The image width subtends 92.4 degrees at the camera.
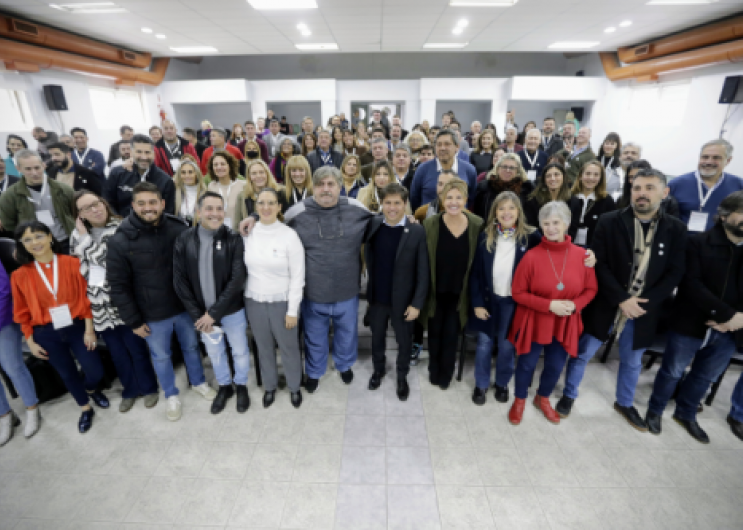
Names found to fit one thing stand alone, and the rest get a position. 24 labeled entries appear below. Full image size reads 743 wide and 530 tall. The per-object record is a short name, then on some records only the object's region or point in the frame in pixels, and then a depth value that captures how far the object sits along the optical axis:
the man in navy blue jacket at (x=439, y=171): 3.34
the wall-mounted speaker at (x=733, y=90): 6.88
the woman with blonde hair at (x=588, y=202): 3.04
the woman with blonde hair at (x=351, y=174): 3.79
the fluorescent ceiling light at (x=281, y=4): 5.62
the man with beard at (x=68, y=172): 3.92
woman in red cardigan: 2.22
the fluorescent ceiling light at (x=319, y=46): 8.62
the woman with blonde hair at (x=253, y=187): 3.26
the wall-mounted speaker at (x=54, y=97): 7.31
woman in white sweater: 2.39
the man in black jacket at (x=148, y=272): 2.29
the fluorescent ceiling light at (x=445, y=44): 8.70
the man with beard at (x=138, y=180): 3.45
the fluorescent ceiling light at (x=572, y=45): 8.63
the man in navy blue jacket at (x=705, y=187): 2.76
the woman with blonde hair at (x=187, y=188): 3.44
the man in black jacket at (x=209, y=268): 2.36
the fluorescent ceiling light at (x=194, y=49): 8.58
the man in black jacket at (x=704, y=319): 2.16
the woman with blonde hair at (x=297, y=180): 3.30
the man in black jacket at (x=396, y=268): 2.48
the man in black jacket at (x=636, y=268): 2.24
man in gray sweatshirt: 2.51
